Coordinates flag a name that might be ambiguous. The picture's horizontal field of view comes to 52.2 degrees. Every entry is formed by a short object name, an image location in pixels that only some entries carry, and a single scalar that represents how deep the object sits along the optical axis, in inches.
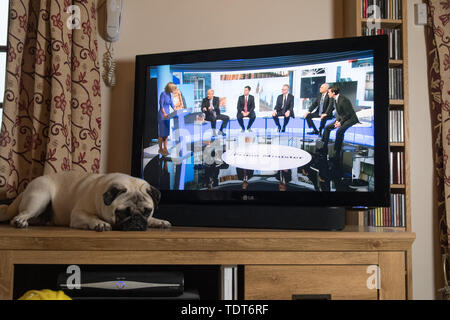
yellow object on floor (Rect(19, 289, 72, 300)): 28.5
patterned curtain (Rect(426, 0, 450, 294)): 91.2
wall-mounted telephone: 94.5
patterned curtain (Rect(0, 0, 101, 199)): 85.5
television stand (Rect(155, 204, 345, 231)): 71.3
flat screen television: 72.9
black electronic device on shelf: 64.1
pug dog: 68.1
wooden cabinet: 63.7
